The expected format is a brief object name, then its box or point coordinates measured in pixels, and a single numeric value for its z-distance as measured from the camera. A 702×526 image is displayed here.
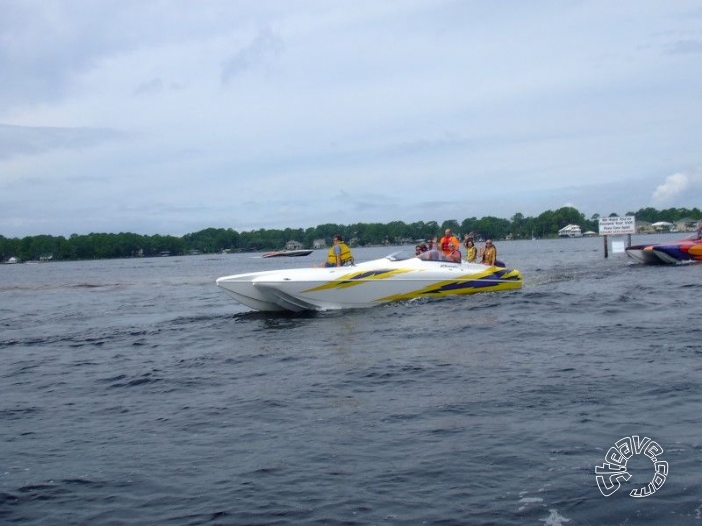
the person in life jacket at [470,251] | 21.69
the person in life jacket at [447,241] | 20.59
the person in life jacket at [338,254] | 18.44
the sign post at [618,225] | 38.00
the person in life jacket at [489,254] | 20.77
